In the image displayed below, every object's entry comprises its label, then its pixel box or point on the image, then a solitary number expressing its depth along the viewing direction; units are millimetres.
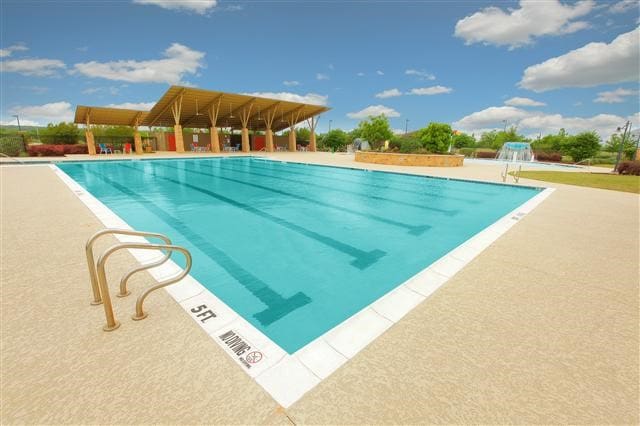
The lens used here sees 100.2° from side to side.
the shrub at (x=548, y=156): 31747
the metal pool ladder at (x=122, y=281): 2085
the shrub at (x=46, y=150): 21867
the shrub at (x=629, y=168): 16703
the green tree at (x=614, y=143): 39550
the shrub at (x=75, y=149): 23453
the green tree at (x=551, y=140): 43925
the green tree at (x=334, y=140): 45312
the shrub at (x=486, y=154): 37719
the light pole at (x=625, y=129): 19359
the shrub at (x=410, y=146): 24495
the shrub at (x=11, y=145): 20500
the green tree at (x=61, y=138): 25172
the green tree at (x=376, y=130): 38562
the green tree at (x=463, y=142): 72669
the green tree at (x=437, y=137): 30456
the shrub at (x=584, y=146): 31984
